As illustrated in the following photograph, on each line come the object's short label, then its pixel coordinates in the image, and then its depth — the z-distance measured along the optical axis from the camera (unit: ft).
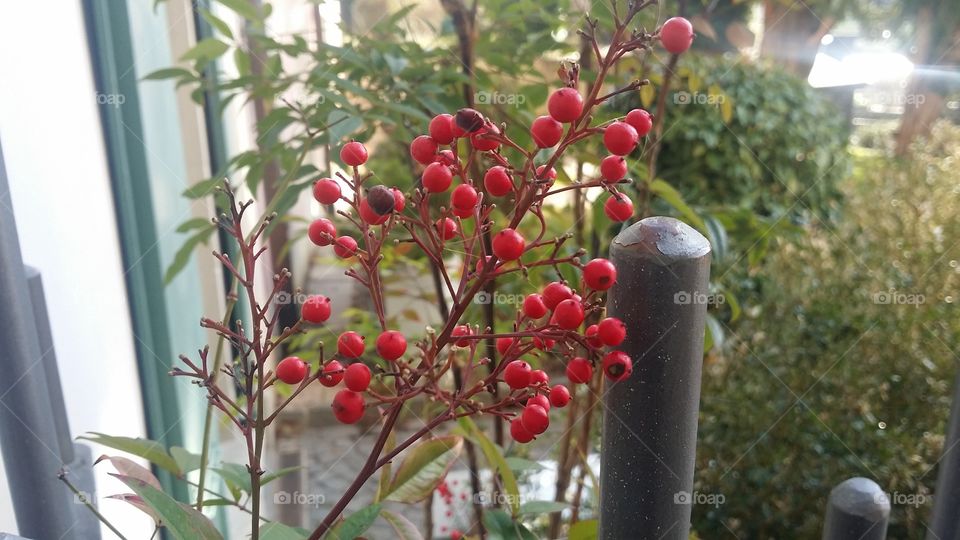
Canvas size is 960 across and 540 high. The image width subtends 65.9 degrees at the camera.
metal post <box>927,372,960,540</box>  1.63
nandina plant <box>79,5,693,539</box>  1.15
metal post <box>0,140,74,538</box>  1.68
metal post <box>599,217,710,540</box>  1.13
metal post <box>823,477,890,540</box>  1.67
